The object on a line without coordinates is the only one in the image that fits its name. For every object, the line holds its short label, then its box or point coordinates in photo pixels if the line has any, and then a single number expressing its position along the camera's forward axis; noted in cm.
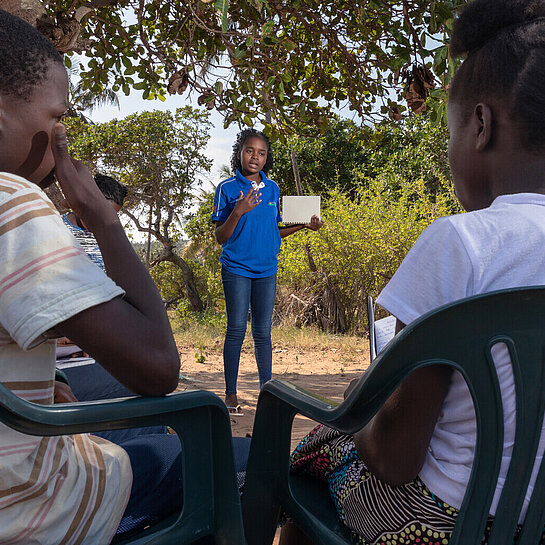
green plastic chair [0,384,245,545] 90
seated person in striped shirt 81
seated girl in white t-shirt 90
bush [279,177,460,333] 905
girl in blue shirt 391
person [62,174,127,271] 327
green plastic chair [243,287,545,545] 84
